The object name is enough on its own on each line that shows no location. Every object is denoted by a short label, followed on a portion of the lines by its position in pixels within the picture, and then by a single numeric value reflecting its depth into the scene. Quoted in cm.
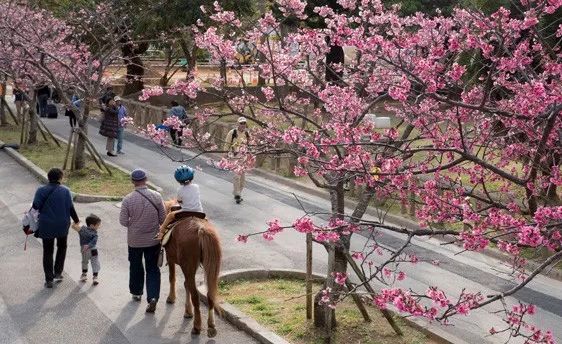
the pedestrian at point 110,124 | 2334
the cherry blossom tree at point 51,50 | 1933
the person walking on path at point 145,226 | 1027
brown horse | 948
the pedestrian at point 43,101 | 3300
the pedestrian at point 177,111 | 2505
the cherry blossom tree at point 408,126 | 634
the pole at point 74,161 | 2002
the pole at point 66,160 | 2029
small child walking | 1142
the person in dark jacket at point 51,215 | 1111
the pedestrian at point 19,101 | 2943
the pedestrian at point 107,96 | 2806
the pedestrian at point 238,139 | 1724
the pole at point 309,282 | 960
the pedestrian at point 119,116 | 2402
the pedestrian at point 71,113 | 2594
